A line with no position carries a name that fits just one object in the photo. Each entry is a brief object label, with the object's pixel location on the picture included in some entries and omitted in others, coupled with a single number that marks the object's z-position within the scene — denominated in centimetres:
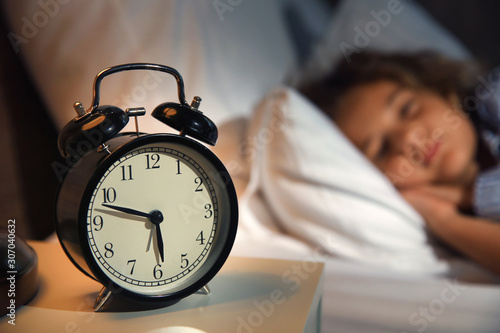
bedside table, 50
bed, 84
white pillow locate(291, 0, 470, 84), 152
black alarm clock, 48
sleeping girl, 99
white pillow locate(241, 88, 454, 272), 94
